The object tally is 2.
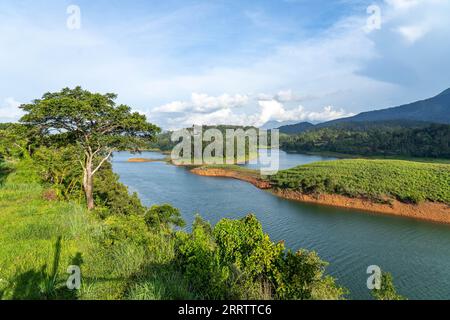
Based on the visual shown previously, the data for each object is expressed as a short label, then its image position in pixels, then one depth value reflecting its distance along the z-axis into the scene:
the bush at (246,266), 5.71
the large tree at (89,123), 13.70
